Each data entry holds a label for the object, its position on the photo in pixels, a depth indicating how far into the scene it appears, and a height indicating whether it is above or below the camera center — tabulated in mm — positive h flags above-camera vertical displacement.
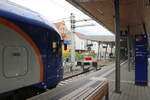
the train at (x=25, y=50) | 2655 +48
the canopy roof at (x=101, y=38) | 19992 +2565
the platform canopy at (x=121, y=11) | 4594 +2077
